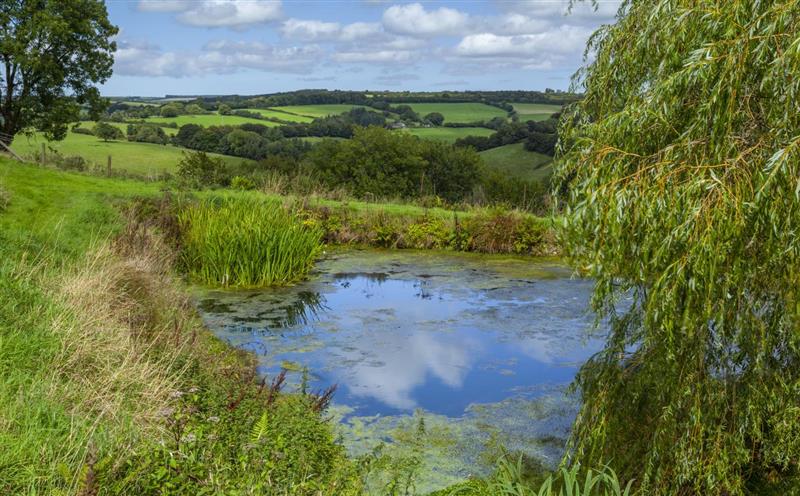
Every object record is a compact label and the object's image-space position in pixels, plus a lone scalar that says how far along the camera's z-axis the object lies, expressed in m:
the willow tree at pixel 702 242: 4.55
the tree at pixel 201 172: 21.04
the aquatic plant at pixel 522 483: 5.02
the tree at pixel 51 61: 29.86
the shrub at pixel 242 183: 21.67
